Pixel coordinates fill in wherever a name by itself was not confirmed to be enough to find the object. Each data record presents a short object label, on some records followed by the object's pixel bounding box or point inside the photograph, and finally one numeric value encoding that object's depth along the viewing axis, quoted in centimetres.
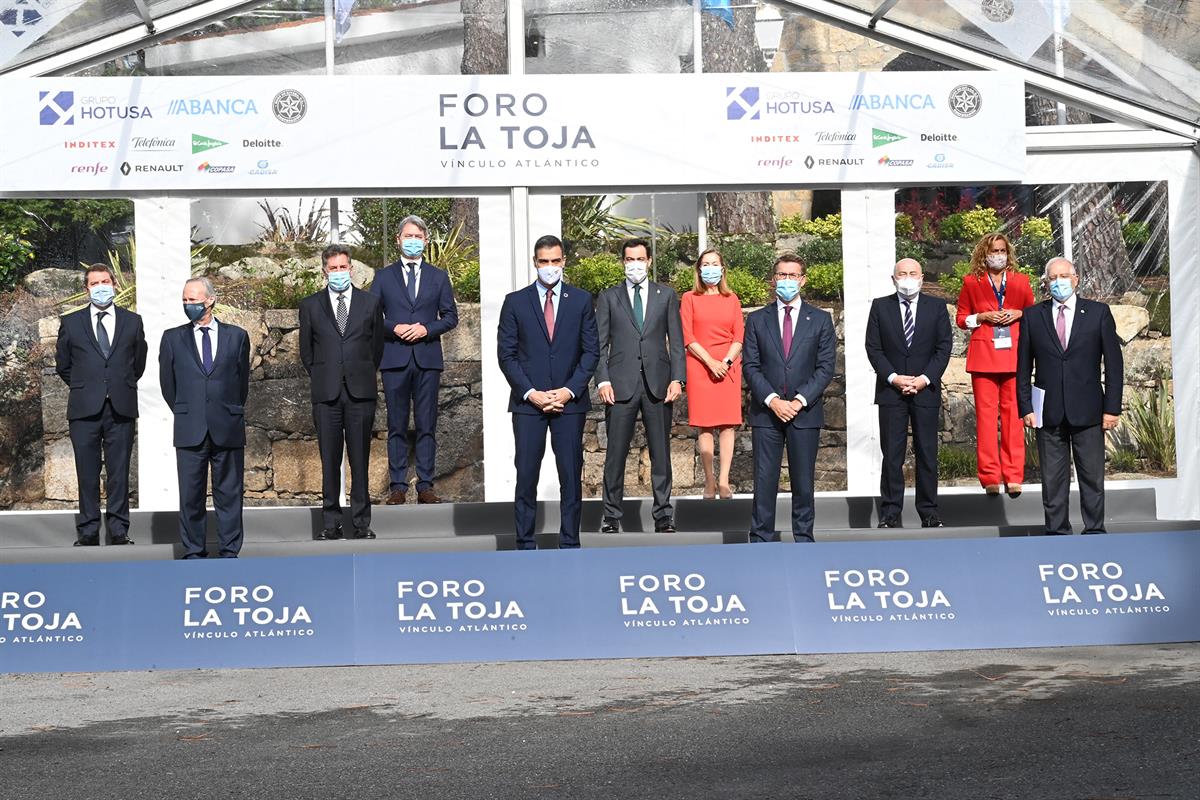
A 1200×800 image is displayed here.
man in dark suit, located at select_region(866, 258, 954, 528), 946
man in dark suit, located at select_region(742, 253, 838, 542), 875
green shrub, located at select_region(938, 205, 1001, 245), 1138
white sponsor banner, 1081
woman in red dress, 984
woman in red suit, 991
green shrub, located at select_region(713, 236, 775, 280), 1147
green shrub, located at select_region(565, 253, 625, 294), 1144
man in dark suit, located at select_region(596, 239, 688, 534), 936
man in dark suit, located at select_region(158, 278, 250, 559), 877
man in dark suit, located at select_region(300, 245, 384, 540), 922
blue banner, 728
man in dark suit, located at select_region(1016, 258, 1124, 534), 870
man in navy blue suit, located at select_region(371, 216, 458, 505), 956
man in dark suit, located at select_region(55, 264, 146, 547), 932
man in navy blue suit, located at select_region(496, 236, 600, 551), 864
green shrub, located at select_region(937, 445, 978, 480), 1122
